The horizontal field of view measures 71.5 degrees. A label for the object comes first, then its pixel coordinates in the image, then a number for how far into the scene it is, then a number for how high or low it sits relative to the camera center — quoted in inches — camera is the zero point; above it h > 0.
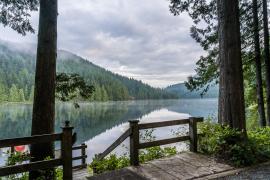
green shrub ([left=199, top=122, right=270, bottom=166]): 174.1 -45.9
